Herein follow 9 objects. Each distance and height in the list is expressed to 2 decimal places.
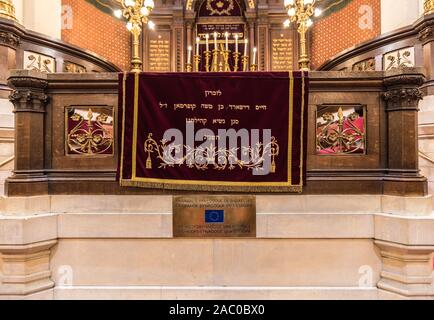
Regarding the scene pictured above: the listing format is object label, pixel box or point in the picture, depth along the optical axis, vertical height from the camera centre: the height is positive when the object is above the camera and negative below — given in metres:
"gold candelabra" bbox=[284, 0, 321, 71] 5.52 +2.97
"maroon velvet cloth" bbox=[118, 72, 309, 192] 3.84 +0.58
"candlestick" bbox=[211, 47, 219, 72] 7.05 +2.32
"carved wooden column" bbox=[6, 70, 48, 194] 3.70 +0.41
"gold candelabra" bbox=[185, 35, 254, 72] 7.02 +2.34
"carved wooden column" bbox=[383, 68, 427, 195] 3.60 +0.38
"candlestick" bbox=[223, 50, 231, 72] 7.00 +2.35
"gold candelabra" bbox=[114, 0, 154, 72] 5.52 +2.69
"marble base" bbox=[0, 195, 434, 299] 3.69 -1.09
